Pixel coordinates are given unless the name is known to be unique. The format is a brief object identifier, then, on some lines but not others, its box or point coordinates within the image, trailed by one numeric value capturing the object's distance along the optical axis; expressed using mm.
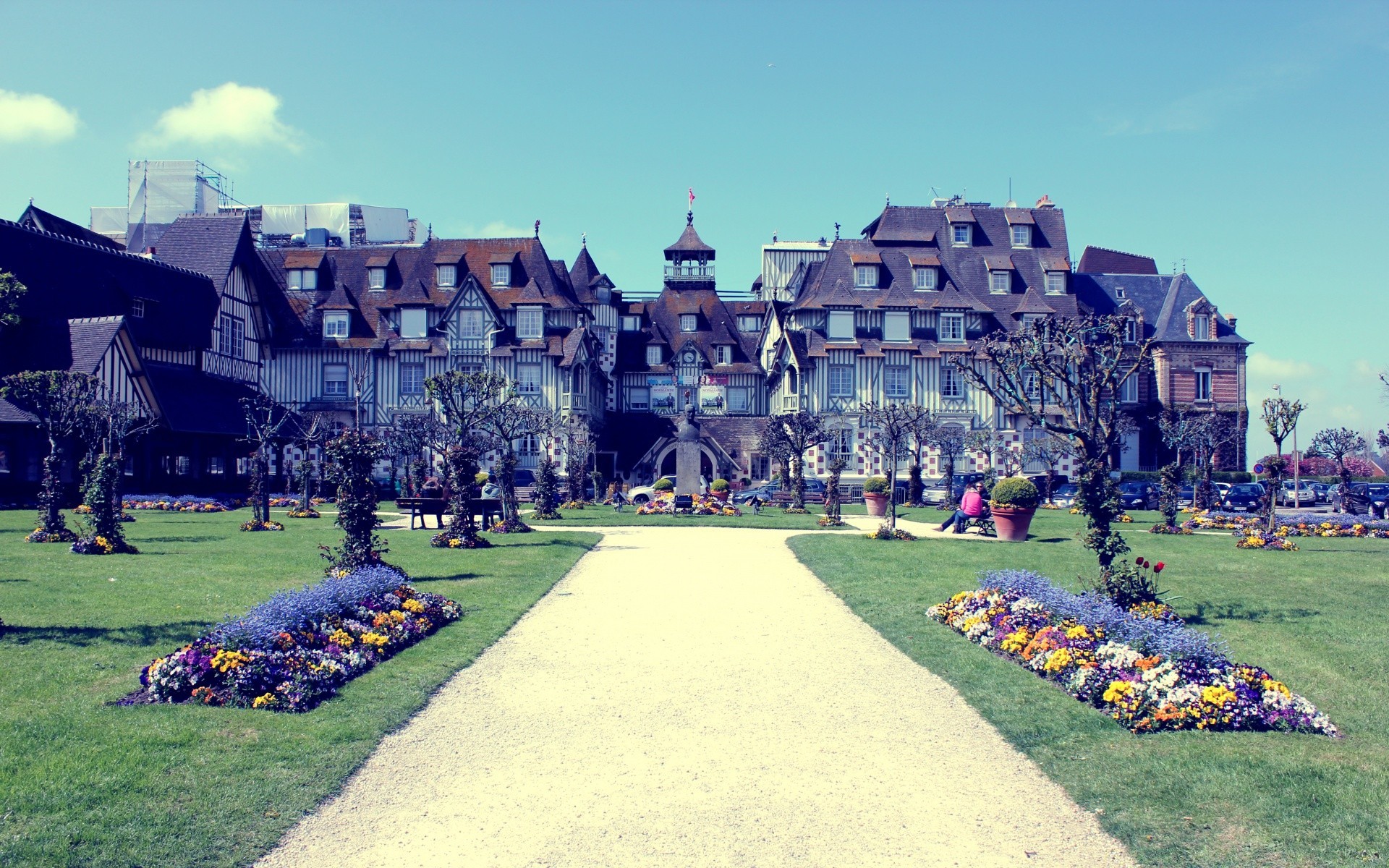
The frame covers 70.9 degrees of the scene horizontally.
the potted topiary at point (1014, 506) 22875
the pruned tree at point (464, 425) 20094
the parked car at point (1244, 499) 37844
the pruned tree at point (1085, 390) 11812
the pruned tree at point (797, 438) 35781
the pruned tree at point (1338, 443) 37719
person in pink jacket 25781
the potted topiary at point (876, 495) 32750
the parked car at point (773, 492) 42281
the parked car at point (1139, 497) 41219
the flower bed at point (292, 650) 7789
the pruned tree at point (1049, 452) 41475
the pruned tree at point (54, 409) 19578
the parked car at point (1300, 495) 42375
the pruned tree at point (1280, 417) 25969
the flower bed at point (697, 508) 33781
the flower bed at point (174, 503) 32469
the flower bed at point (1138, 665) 7395
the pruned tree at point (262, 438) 24906
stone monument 39000
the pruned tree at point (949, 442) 40594
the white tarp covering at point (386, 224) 69312
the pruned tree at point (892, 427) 29656
